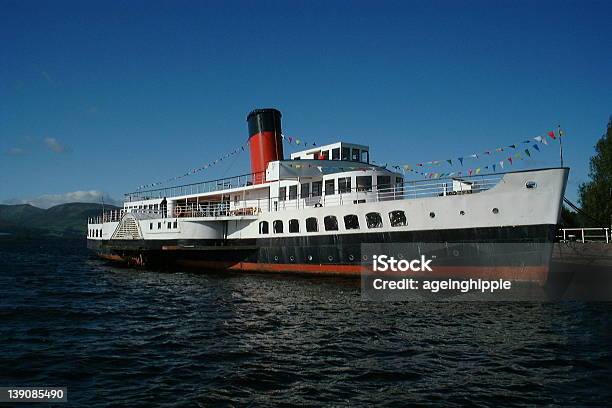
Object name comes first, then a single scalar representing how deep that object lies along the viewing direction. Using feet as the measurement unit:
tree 117.13
